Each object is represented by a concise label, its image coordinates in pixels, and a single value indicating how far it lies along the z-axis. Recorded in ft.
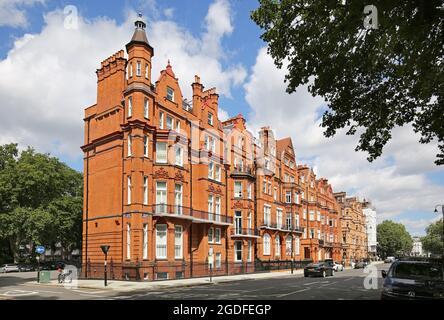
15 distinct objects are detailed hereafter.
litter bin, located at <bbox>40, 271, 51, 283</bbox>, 104.13
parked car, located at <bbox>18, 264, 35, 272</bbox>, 168.77
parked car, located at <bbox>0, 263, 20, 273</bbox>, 160.49
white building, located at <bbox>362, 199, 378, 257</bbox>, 437.58
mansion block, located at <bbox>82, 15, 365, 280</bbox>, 109.70
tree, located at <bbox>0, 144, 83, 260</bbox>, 167.84
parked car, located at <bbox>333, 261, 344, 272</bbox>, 170.81
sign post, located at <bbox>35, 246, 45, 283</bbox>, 102.53
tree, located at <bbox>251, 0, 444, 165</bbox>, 36.50
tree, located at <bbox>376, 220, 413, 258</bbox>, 462.19
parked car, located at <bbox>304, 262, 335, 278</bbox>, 128.36
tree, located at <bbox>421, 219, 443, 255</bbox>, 405.59
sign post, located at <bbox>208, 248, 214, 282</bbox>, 129.88
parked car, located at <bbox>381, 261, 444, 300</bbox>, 43.65
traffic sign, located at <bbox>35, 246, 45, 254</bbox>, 102.53
